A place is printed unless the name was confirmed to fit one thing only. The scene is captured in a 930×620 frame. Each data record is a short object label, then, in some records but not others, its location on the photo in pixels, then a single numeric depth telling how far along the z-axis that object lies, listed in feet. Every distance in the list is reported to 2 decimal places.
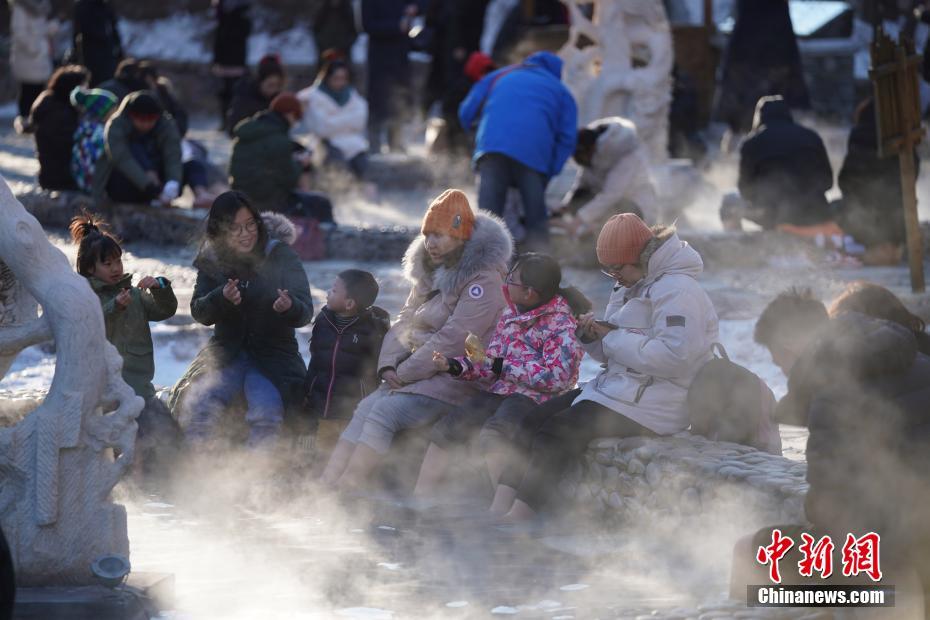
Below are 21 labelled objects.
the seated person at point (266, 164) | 83.82
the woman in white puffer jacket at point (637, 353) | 43.80
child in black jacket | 50.65
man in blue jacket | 76.18
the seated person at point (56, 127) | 93.30
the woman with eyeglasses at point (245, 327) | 50.47
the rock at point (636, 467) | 43.19
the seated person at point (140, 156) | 84.43
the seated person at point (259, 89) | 102.12
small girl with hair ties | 49.39
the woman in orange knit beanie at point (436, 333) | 48.88
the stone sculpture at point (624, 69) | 106.93
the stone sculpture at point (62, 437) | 37.22
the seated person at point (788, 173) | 83.66
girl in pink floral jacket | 47.32
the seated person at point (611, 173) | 78.07
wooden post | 70.90
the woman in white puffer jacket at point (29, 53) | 137.08
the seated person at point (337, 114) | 106.52
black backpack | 43.24
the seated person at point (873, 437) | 32.24
